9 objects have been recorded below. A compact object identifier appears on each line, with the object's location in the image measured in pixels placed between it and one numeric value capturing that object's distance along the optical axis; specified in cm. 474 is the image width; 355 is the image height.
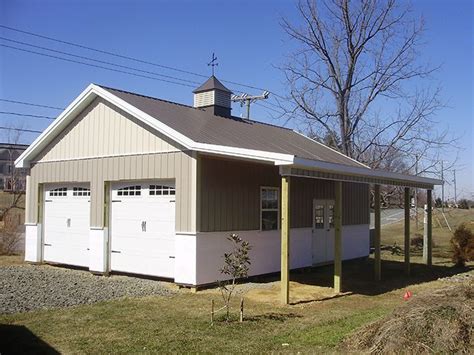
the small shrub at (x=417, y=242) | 2503
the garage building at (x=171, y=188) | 1180
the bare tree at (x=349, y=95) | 2355
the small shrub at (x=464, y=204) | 6589
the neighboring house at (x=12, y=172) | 3738
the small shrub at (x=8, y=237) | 1959
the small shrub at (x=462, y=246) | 1753
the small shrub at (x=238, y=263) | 867
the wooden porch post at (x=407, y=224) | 1513
